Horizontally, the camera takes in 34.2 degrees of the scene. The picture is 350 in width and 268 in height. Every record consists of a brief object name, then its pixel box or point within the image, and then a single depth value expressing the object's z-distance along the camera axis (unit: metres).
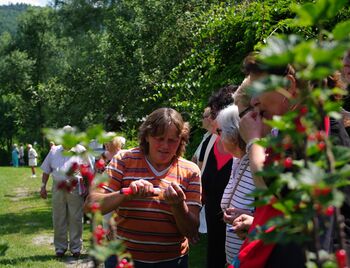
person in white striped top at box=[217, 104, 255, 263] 2.79
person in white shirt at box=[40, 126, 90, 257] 7.48
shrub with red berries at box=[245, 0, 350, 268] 0.85
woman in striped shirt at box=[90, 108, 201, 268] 2.90
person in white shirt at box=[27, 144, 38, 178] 25.61
